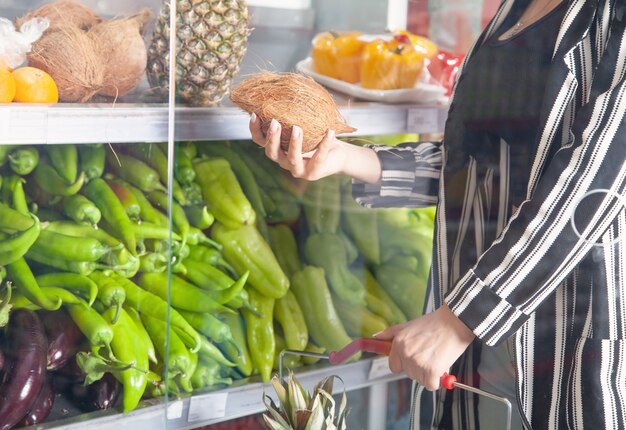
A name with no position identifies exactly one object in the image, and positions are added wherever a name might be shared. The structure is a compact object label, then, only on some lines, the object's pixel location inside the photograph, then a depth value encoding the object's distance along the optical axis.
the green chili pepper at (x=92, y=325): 1.38
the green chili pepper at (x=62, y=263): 1.32
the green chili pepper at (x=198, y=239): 1.62
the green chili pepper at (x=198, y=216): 1.62
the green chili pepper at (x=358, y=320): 1.77
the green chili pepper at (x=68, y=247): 1.33
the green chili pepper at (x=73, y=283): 1.34
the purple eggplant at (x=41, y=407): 1.35
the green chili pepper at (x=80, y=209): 1.36
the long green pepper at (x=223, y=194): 1.63
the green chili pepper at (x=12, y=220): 1.29
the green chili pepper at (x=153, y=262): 1.45
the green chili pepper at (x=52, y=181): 1.31
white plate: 1.67
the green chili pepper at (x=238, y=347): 1.63
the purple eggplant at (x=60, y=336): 1.35
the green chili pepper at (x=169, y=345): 1.48
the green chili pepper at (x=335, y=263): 1.77
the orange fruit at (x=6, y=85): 1.24
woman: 1.11
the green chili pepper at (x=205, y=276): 1.60
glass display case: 1.33
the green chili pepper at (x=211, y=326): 1.59
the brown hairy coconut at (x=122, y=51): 1.34
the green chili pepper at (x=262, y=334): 1.64
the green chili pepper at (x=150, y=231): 1.43
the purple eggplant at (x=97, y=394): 1.39
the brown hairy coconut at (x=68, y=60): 1.29
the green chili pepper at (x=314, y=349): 1.69
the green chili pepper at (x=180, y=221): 1.59
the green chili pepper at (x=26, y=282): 1.30
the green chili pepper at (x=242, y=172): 1.66
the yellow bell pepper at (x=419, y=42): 1.82
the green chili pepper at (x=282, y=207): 1.70
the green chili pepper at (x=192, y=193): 1.61
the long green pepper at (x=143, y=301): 1.44
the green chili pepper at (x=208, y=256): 1.62
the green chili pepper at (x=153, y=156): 1.37
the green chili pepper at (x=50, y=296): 1.31
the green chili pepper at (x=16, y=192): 1.28
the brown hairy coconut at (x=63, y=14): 1.28
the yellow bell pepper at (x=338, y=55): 1.72
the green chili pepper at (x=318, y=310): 1.74
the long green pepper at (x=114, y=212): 1.38
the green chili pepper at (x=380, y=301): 1.82
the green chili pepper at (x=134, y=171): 1.36
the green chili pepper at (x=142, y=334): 1.46
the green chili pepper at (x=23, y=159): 1.27
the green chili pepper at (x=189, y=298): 1.57
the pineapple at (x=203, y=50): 1.37
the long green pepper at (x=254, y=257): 1.66
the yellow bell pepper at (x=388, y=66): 1.74
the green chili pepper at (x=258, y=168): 1.67
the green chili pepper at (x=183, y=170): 1.59
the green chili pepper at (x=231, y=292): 1.62
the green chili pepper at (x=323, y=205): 1.71
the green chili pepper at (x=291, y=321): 1.71
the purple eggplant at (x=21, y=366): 1.31
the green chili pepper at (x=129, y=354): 1.43
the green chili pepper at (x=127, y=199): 1.40
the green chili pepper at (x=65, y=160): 1.30
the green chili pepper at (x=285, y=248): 1.72
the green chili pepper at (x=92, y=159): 1.33
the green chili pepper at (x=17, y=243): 1.29
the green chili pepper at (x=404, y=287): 1.83
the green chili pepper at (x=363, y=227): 1.79
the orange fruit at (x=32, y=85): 1.26
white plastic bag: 1.26
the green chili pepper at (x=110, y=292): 1.41
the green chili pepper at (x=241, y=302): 1.64
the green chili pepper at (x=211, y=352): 1.58
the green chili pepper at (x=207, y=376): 1.57
